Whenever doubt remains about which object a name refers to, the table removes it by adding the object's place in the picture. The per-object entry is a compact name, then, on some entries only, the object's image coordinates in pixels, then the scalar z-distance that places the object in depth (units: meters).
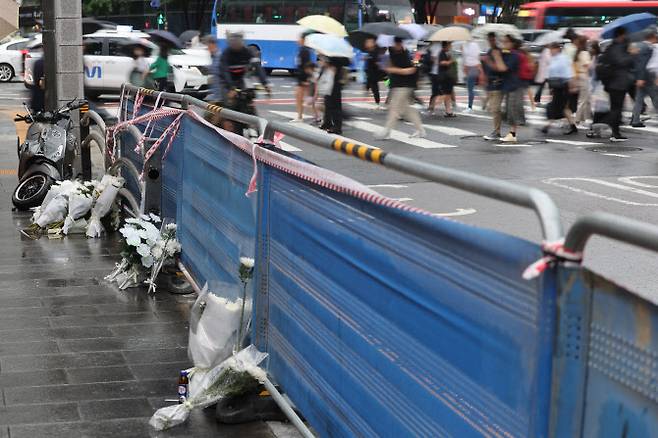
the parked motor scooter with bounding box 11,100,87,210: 11.66
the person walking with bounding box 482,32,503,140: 19.17
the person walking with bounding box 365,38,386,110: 24.05
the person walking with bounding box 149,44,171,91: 17.19
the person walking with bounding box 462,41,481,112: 27.38
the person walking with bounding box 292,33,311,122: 23.89
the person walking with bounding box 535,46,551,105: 27.42
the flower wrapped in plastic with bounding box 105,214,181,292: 7.82
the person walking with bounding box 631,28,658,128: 20.44
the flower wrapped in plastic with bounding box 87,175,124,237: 9.80
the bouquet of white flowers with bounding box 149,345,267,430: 4.91
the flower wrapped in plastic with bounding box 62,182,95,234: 10.13
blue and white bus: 41.72
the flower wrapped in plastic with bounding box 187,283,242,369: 5.28
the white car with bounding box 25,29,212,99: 29.97
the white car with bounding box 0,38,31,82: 40.94
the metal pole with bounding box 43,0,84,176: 13.07
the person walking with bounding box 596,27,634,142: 18.58
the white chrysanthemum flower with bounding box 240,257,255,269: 5.22
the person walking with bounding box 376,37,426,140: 19.34
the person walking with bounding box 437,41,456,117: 24.81
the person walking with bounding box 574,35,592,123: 21.61
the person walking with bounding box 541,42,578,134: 20.58
